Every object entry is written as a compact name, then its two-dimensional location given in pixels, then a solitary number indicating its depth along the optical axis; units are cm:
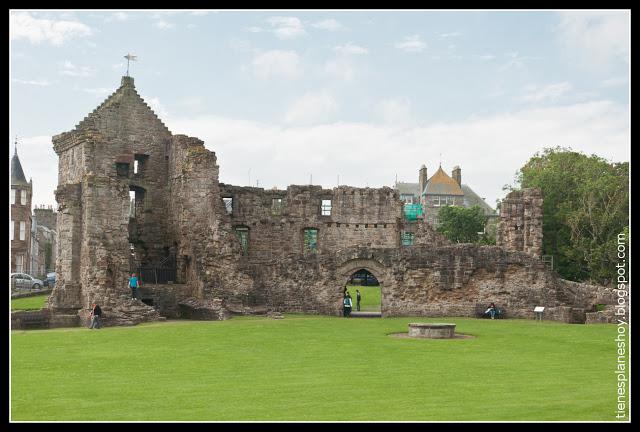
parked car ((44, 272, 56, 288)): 5670
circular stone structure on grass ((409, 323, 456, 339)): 2661
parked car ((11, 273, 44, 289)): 5405
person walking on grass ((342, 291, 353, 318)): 3756
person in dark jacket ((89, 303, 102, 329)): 3052
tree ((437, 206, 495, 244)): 7319
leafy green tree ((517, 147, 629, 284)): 5066
